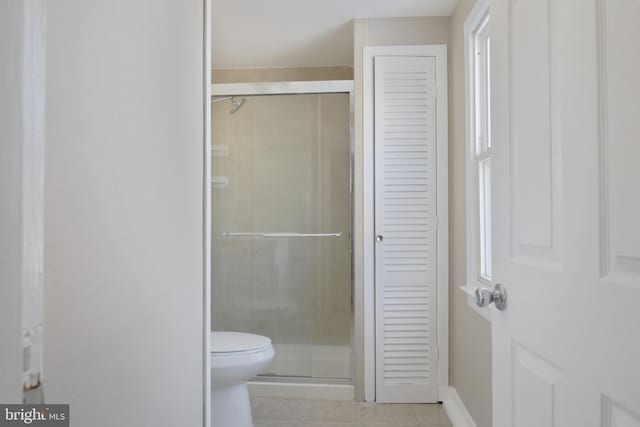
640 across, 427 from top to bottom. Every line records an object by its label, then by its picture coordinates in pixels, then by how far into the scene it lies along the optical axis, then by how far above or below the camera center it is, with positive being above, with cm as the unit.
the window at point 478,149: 204 +34
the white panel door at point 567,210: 57 +1
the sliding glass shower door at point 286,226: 281 -4
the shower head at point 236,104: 288 +77
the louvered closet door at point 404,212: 260 +5
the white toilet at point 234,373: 199 -71
